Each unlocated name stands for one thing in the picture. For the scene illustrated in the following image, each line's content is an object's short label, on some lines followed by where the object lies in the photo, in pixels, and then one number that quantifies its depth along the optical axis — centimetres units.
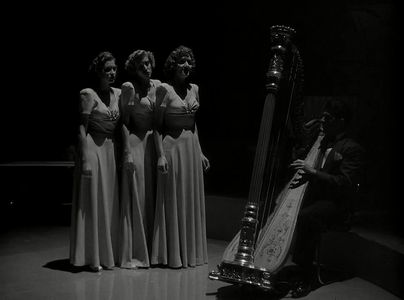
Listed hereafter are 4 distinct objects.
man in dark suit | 378
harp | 356
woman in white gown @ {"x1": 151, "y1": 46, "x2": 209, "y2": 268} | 457
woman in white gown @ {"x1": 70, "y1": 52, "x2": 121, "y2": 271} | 438
